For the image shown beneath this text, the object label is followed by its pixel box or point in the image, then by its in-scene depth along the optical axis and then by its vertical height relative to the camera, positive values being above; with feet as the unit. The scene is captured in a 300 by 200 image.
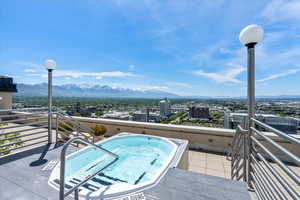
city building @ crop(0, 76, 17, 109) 27.35 +1.94
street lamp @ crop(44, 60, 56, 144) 11.59 +1.17
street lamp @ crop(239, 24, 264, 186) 6.28 +2.17
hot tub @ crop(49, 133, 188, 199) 6.73 -4.56
